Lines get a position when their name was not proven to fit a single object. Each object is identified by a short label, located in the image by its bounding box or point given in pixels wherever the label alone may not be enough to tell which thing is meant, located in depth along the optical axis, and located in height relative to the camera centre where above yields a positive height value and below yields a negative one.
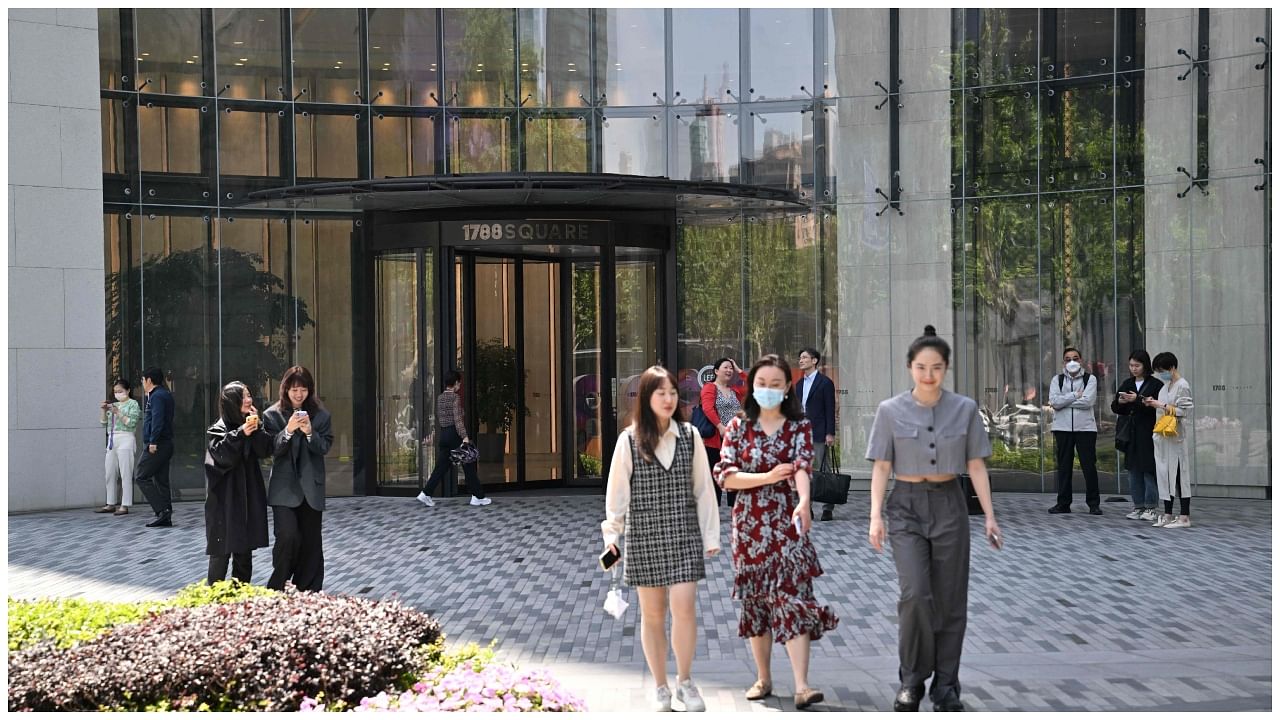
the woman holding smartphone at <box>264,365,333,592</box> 8.67 -0.94
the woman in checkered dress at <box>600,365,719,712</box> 6.58 -0.96
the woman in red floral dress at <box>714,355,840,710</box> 6.73 -1.00
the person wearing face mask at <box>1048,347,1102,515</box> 14.83 -1.09
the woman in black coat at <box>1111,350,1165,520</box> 13.55 -1.09
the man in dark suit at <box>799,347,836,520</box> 13.63 -0.70
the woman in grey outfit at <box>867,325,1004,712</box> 6.36 -0.91
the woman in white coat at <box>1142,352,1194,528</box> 13.00 -1.13
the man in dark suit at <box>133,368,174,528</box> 14.69 -1.20
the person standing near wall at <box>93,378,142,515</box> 15.83 -1.22
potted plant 18.05 -0.79
